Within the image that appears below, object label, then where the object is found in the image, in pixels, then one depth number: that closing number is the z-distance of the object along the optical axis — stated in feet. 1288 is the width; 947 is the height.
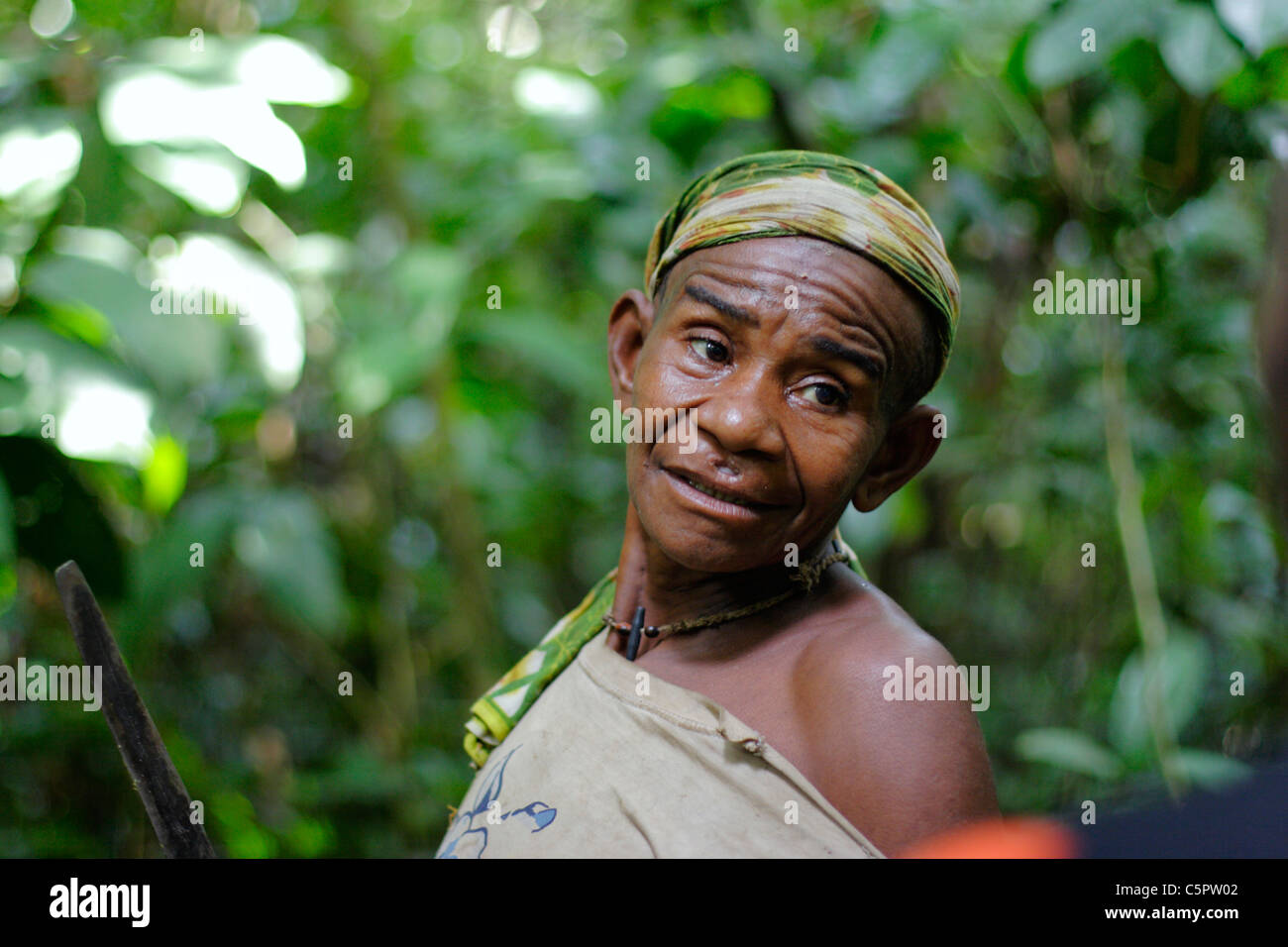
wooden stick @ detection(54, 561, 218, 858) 4.16
